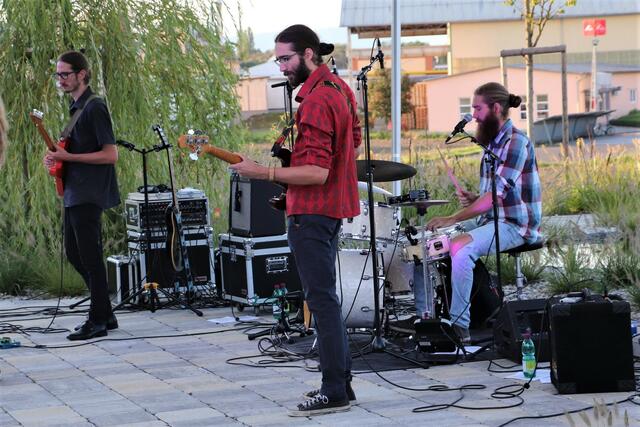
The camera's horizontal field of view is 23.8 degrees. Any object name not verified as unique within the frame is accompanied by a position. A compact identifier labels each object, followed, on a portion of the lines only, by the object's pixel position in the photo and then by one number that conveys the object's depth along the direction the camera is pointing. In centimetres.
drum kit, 890
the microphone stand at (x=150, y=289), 1084
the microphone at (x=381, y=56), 841
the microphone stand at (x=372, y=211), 813
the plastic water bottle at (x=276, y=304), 955
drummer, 894
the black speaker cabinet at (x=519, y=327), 808
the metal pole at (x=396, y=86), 1253
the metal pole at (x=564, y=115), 1766
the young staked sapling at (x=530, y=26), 1979
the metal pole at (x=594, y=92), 4814
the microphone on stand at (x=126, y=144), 1047
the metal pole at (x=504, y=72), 1780
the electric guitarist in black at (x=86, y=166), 948
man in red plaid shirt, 656
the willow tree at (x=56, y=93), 1320
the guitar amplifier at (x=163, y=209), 1146
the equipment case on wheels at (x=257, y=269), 1081
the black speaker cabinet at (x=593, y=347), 714
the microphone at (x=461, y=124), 827
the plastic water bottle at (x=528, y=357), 755
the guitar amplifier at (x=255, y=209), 1081
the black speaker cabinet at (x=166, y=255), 1142
